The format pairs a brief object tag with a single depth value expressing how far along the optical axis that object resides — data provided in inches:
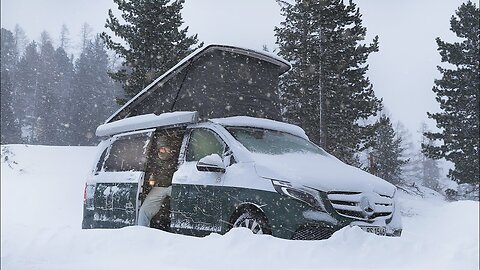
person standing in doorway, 211.5
